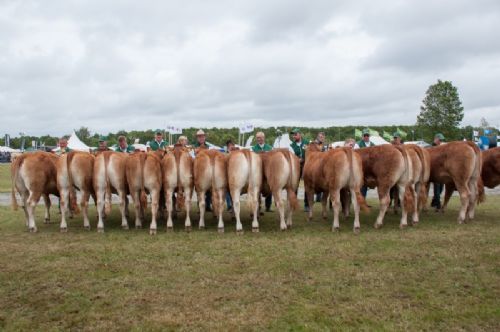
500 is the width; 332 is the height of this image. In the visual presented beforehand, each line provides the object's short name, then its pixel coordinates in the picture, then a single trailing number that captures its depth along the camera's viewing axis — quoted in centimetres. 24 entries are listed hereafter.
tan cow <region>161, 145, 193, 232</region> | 956
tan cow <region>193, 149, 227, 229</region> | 946
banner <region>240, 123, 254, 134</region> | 2067
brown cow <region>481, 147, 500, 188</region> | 1098
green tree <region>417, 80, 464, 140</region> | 5103
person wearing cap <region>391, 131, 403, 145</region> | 1337
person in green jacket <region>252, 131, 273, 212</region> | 1155
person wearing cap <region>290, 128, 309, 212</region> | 1272
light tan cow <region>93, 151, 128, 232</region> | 970
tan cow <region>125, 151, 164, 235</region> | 959
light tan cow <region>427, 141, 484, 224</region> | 1004
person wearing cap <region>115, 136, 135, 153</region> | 1237
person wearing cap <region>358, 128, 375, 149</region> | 1329
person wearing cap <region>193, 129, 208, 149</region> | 1184
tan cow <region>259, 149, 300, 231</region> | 948
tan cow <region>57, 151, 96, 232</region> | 976
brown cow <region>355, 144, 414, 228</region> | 956
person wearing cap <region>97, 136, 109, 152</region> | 1243
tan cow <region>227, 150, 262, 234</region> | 931
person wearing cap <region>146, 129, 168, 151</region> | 1235
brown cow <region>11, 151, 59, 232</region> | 985
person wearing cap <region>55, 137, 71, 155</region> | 1311
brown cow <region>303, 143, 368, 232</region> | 929
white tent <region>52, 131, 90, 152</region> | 3620
